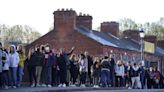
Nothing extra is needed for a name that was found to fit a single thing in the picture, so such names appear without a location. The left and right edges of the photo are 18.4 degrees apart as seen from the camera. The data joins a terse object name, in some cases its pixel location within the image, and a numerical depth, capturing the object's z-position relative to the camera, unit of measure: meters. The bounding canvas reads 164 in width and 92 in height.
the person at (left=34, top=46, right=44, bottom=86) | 24.77
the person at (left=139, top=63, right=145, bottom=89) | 34.59
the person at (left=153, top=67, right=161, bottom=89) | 37.38
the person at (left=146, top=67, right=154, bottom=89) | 36.91
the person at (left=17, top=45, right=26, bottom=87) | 23.75
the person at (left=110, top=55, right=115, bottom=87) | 30.14
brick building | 51.84
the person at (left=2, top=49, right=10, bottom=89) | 22.75
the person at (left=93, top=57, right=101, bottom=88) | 29.59
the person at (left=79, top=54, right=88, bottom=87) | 28.45
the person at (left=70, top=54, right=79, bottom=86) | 27.90
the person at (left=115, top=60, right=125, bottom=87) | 31.96
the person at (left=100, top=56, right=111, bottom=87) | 28.72
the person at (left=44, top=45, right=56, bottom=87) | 25.23
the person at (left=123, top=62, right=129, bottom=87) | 33.41
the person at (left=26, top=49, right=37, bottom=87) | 24.78
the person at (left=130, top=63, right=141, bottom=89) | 33.50
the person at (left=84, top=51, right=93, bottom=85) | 28.91
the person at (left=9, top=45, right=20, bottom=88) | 23.04
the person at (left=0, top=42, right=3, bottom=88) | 21.95
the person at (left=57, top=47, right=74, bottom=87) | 26.19
